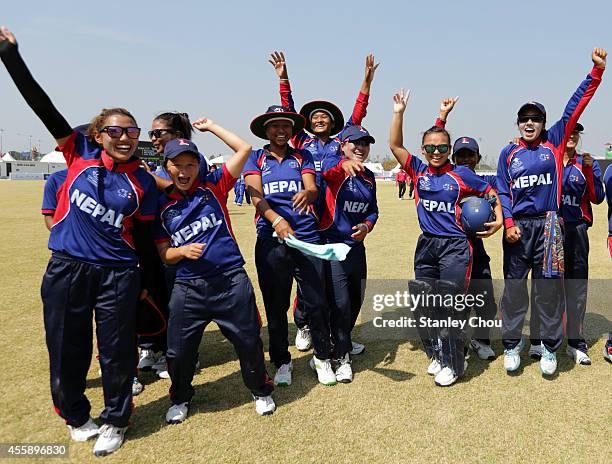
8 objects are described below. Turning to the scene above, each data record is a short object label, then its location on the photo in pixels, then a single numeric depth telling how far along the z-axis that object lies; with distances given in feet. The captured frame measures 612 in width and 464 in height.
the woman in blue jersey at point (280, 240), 13.34
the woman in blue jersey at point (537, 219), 14.01
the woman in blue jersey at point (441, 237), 13.88
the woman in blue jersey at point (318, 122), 17.03
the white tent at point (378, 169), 244.42
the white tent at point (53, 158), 228.02
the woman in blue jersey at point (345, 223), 14.38
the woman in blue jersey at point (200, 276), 11.46
